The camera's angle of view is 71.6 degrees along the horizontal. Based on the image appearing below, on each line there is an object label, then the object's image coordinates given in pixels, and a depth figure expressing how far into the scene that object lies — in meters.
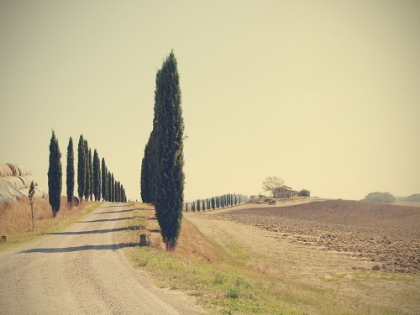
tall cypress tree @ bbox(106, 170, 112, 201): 77.72
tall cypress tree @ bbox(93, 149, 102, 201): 64.25
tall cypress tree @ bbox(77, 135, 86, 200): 53.78
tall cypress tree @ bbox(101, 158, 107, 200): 70.69
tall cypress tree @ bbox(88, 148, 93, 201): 58.80
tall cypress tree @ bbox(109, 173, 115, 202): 81.94
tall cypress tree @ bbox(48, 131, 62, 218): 37.03
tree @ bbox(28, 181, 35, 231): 24.62
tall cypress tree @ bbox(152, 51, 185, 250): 20.93
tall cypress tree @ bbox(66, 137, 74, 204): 47.25
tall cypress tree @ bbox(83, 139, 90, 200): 56.00
